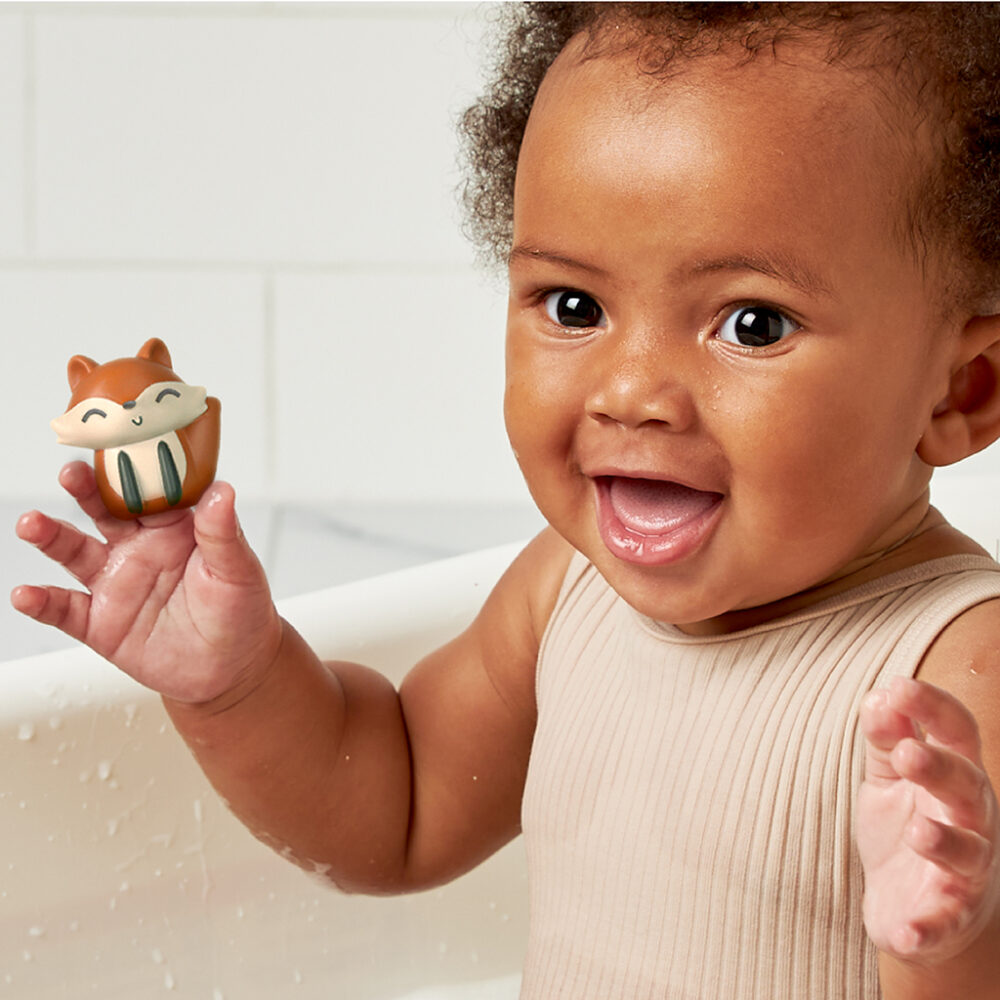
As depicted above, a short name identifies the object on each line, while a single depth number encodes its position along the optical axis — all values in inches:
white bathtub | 35.2
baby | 26.8
